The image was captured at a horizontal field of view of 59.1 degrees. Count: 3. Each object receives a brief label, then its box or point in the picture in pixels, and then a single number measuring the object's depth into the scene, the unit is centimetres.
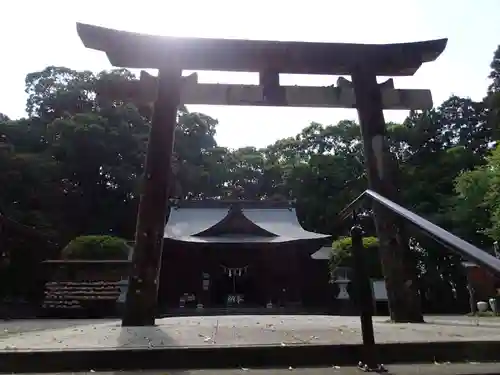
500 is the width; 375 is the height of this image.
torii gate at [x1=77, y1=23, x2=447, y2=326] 514
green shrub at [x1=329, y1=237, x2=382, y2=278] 1642
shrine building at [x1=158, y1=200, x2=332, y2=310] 1917
